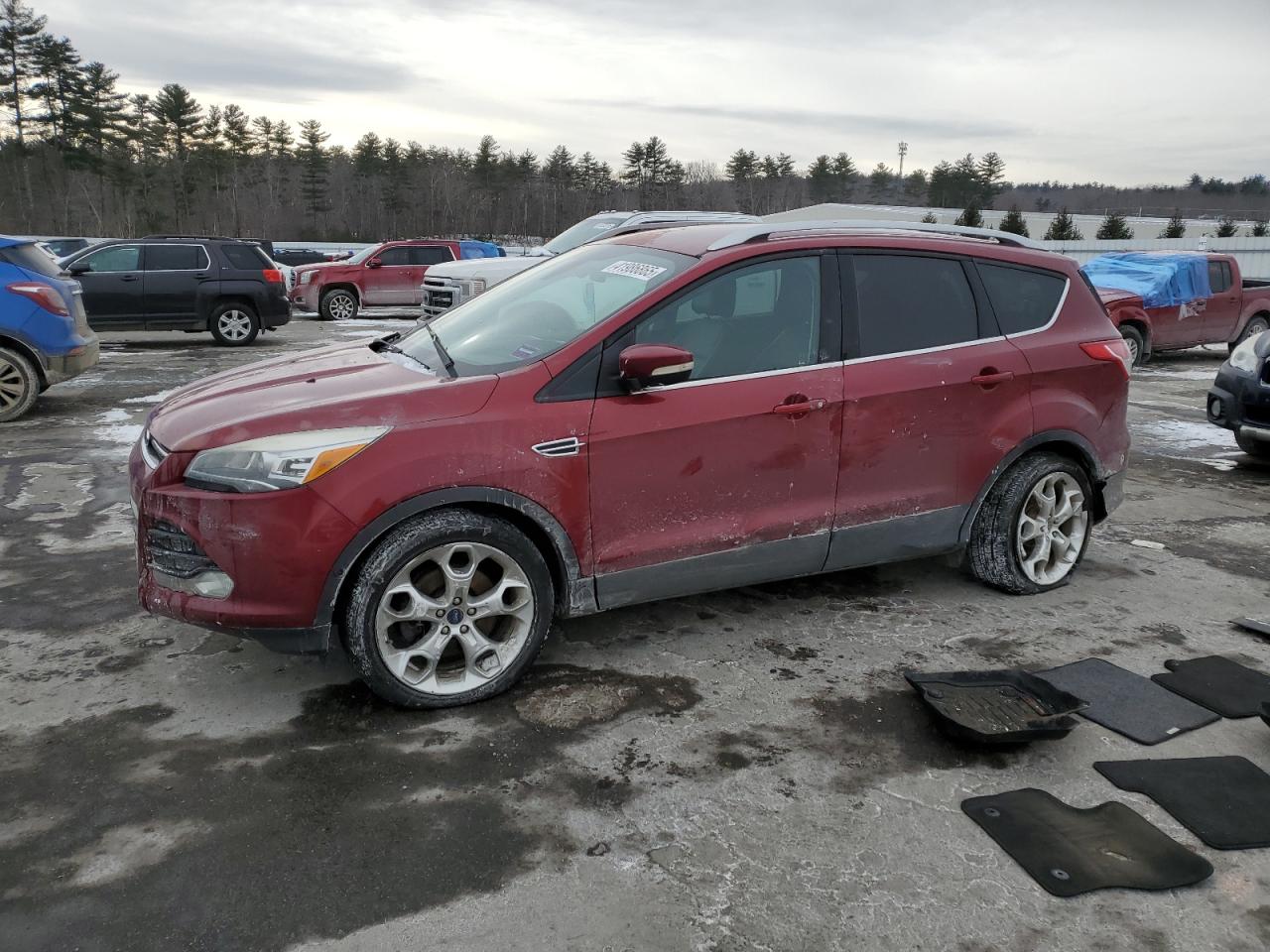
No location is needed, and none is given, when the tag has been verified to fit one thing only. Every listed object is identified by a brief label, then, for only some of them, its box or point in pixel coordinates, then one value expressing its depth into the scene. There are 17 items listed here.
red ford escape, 3.28
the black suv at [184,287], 14.48
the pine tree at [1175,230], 43.91
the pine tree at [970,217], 43.50
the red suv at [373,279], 20.33
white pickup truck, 12.70
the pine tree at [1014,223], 44.97
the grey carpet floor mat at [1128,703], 3.48
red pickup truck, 14.57
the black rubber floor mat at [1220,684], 3.67
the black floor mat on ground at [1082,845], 2.63
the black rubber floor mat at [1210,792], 2.86
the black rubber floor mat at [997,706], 3.30
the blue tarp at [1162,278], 15.05
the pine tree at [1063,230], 45.38
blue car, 8.59
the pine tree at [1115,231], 44.16
